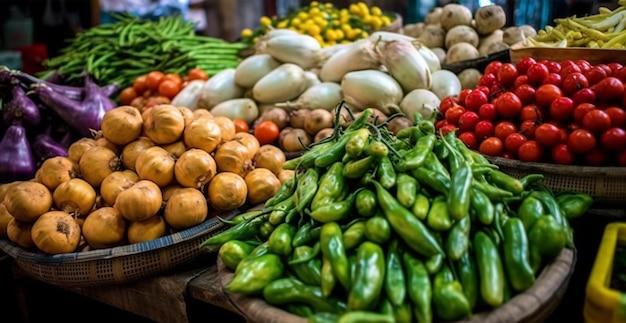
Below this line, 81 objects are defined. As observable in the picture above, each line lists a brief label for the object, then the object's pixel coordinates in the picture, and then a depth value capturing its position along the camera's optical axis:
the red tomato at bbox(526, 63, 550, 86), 1.03
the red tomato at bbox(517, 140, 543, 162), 0.96
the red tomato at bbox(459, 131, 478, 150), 1.04
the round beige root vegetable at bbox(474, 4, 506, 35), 1.53
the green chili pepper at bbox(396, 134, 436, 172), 0.82
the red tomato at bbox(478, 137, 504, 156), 1.00
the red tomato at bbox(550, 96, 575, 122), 0.96
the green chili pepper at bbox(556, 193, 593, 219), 0.86
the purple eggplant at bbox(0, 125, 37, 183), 1.21
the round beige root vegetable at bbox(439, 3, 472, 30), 1.57
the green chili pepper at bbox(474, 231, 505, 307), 0.72
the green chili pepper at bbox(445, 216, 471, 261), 0.75
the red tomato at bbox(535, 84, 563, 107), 0.98
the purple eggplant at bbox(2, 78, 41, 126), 1.29
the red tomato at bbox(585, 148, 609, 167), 0.93
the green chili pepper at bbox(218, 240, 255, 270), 0.84
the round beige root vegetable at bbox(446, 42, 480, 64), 1.48
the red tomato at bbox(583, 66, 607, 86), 0.99
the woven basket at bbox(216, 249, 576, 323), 0.71
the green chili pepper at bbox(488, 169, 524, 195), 0.84
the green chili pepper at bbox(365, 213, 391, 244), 0.77
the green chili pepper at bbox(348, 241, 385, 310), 0.72
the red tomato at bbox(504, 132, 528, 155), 0.98
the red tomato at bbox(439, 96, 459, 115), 1.13
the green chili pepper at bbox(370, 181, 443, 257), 0.75
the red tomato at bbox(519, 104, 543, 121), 0.99
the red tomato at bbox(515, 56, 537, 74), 1.07
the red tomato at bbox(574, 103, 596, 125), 0.94
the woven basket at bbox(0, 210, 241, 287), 0.94
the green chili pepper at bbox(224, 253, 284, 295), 0.78
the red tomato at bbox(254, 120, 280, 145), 1.25
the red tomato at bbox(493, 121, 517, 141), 1.00
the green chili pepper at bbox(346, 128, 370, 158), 0.83
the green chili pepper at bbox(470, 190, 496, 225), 0.77
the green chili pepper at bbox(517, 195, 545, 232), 0.79
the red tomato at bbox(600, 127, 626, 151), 0.91
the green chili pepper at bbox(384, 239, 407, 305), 0.73
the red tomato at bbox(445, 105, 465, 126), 1.08
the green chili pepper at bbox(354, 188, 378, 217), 0.79
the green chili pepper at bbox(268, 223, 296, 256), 0.81
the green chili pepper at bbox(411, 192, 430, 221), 0.77
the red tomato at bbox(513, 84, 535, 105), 1.02
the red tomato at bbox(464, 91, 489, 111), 1.07
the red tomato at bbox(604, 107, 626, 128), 0.93
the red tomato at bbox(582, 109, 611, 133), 0.92
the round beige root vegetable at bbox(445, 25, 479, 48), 1.53
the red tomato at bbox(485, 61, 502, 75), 1.13
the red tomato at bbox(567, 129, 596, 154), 0.92
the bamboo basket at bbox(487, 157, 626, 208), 0.89
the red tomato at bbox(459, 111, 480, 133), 1.06
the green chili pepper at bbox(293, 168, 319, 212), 0.83
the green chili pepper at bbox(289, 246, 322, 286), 0.78
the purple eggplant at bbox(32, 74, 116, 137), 1.32
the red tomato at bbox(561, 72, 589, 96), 0.98
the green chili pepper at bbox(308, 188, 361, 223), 0.80
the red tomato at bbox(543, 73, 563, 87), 1.00
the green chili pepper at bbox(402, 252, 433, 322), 0.72
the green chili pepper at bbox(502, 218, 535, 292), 0.74
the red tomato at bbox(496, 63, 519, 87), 1.08
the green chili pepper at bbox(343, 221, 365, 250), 0.78
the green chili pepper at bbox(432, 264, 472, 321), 0.72
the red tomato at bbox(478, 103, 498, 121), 1.04
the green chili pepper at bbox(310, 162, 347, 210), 0.82
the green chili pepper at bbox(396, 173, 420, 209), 0.78
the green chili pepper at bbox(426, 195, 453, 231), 0.76
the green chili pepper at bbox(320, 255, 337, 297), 0.75
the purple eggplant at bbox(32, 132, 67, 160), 1.27
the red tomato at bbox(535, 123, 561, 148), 0.95
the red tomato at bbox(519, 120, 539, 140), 0.98
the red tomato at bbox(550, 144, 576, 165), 0.94
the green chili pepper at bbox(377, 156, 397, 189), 0.80
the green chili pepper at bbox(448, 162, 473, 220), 0.76
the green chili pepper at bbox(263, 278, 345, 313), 0.76
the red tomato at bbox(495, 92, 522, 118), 1.02
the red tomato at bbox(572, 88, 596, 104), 0.96
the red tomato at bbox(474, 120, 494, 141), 1.03
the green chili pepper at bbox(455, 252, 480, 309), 0.74
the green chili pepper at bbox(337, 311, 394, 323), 0.70
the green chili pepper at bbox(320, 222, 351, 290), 0.75
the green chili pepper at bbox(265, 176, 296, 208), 0.92
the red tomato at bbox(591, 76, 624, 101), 0.95
